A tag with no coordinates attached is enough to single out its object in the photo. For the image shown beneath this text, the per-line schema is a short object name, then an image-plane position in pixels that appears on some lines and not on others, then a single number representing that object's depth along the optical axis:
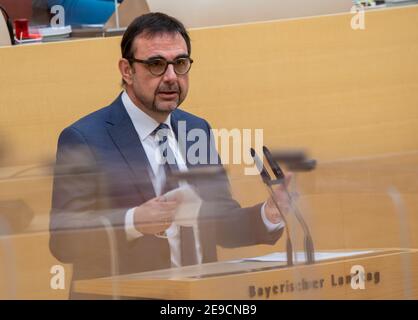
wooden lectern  4.76
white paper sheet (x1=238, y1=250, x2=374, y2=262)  5.13
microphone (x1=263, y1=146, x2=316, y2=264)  5.12
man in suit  4.89
